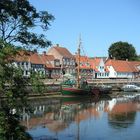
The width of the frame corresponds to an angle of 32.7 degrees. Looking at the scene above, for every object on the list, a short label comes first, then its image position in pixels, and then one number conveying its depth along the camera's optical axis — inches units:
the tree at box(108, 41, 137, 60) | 3335.4
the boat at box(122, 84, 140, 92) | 2173.1
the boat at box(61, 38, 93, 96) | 1619.9
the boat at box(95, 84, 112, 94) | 1830.5
